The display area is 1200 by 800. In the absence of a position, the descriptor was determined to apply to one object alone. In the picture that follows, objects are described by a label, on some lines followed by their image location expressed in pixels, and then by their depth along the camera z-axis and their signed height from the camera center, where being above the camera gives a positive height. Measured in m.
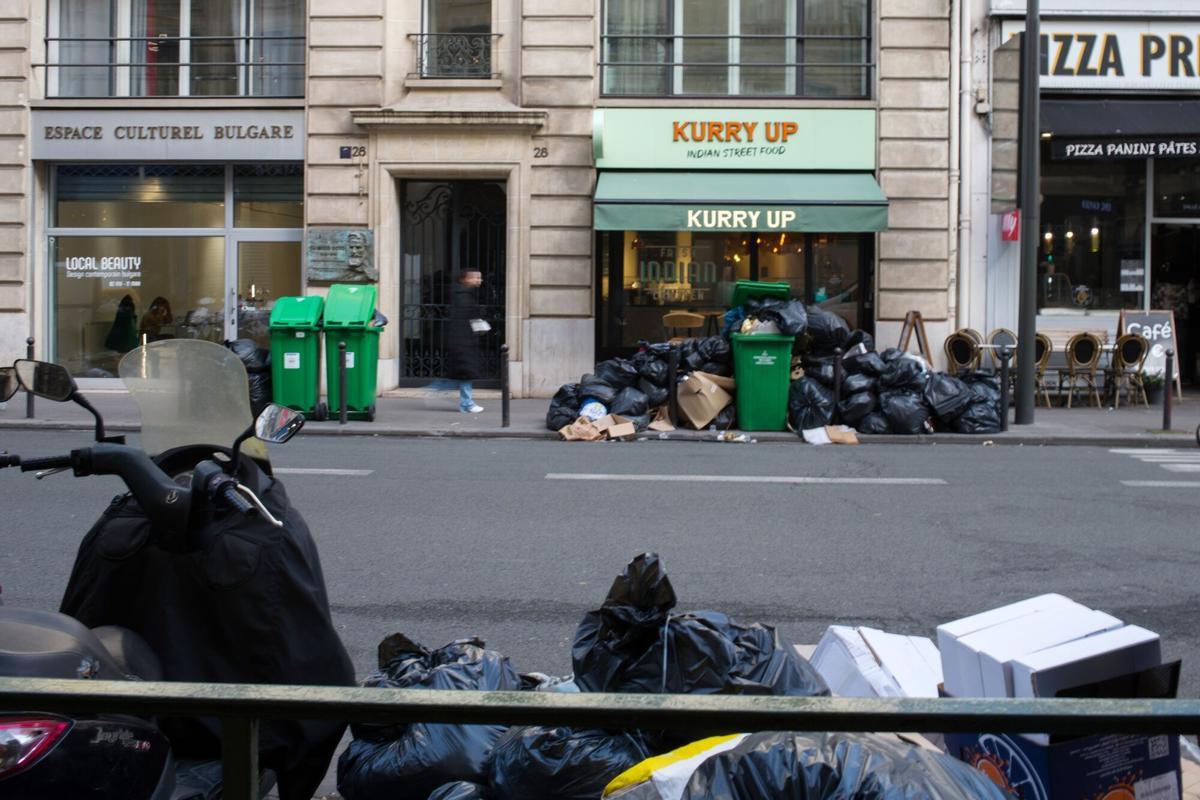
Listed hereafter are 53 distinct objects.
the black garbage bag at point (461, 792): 2.95 -1.06
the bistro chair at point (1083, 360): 16.45 -0.06
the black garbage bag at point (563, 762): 2.86 -0.96
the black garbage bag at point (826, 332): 14.12 +0.23
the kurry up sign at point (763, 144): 17.44 +2.91
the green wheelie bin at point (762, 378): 13.69 -0.30
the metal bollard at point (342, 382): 14.19 -0.41
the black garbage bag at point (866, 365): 14.01 -0.14
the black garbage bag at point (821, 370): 14.02 -0.20
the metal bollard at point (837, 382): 13.77 -0.33
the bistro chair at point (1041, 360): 16.64 -0.07
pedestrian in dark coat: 15.59 +0.14
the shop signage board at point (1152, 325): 17.06 +0.42
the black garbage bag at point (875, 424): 13.66 -0.79
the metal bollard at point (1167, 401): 13.55 -0.49
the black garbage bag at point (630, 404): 13.86 -0.61
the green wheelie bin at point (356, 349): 14.52 -0.03
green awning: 16.55 +1.91
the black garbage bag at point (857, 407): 13.70 -0.60
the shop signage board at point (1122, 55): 17.33 +4.20
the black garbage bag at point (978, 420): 13.70 -0.73
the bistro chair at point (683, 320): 17.48 +0.43
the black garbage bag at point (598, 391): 13.91 -0.47
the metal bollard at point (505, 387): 13.93 -0.43
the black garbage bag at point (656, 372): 14.14 -0.25
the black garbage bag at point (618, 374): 14.19 -0.28
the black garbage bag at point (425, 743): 3.13 -1.02
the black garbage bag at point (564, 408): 13.87 -0.66
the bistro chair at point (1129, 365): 16.30 -0.13
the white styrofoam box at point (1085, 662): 2.97 -0.74
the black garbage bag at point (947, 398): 13.70 -0.49
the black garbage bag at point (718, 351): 14.16 +0.00
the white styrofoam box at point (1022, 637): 3.10 -0.73
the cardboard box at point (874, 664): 3.70 -0.97
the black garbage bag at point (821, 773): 2.17 -0.75
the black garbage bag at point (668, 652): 3.10 -0.77
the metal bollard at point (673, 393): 14.06 -0.48
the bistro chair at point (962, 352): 16.94 +0.02
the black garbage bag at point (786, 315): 13.60 +0.40
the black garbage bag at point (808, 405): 13.68 -0.59
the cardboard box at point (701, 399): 13.85 -0.54
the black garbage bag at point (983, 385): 13.95 -0.36
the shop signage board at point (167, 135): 17.88 +3.03
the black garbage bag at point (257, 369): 14.77 -0.28
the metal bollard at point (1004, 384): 13.49 -0.32
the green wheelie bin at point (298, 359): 14.55 -0.15
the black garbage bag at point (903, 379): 13.91 -0.29
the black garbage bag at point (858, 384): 13.83 -0.35
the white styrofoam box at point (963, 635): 3.28 -0.77
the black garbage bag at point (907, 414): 13.55 -0.67
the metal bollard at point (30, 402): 14.25 -0.69
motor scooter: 2.70 -0.51
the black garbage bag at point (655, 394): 14.09 -0.50
